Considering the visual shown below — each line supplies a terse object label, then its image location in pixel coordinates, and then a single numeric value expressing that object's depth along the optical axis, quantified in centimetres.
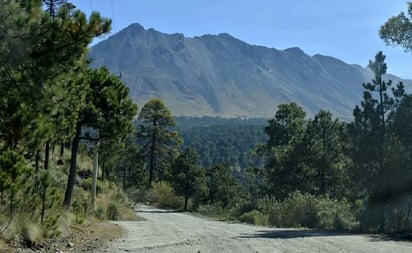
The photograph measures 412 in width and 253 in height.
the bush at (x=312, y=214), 2472
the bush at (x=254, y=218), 2911
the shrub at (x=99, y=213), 2366
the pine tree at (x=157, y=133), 6531
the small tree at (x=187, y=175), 4862
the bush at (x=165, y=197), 5243
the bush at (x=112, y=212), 2669
